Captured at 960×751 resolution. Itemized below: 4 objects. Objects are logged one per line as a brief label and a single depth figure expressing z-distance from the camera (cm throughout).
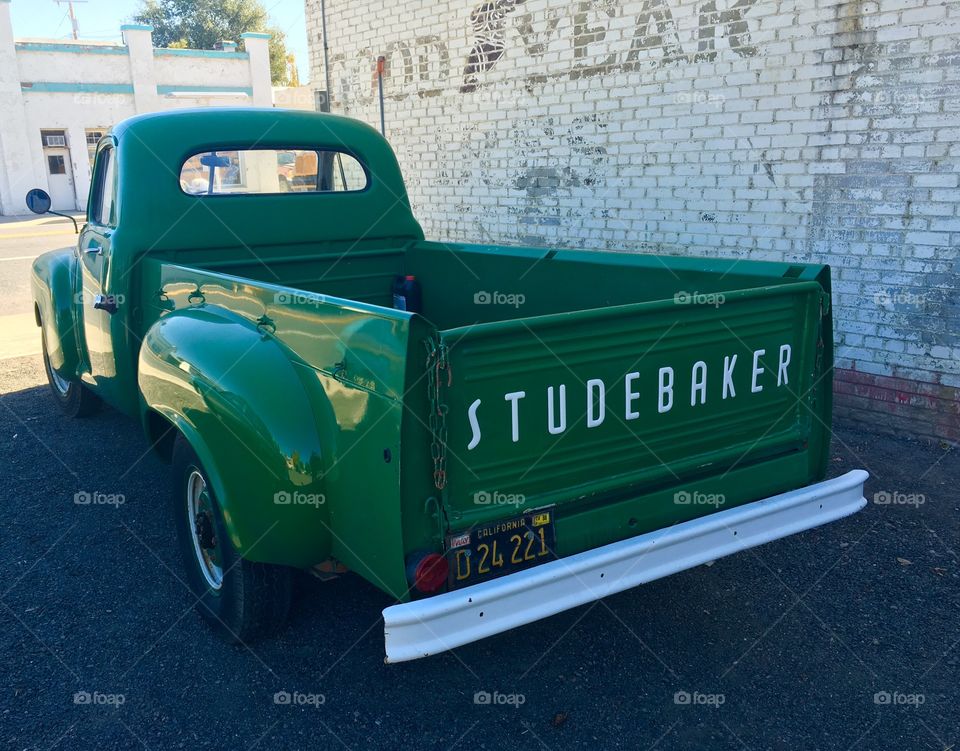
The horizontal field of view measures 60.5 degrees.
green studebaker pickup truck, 232
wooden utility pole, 4452
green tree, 4369
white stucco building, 2614
